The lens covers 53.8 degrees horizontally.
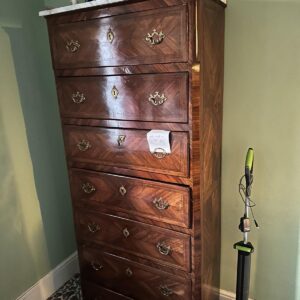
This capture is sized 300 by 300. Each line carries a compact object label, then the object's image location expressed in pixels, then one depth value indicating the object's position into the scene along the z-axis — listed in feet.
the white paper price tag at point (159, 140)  4.02
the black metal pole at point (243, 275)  4.43
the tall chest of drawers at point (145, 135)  3.79
